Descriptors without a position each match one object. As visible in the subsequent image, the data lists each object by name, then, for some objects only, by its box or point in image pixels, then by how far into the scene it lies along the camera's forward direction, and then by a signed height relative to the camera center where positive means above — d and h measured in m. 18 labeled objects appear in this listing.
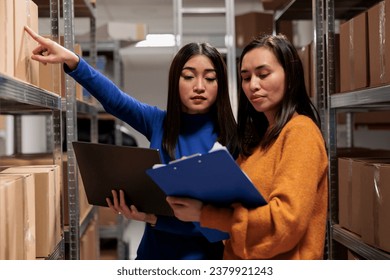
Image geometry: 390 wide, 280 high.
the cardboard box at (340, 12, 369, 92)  1.62 +0.27
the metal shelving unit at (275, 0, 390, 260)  1.86 +0.14
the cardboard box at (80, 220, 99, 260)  2.37 -0.53
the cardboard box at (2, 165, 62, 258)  1.43 -0.19
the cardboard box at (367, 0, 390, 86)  1.44 +0.27
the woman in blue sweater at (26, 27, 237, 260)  1.49 +0.06
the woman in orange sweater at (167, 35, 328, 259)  1.06 -0.08
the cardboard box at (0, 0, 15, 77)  1.15 +0.23
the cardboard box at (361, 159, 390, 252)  1.42 -0.21
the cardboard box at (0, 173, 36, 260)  1.10 -0.18
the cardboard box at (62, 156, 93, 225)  2.00 -0.28
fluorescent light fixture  5.94 +1.14
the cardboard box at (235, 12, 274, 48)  3.64 +0.80
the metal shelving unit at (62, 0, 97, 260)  1.91 -0.07
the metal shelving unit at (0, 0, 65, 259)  1.11 +0.11
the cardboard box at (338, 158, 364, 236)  1.65 -0.20
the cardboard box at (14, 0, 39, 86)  1.25 +0.25
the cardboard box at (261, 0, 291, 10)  2.81 +0.74
